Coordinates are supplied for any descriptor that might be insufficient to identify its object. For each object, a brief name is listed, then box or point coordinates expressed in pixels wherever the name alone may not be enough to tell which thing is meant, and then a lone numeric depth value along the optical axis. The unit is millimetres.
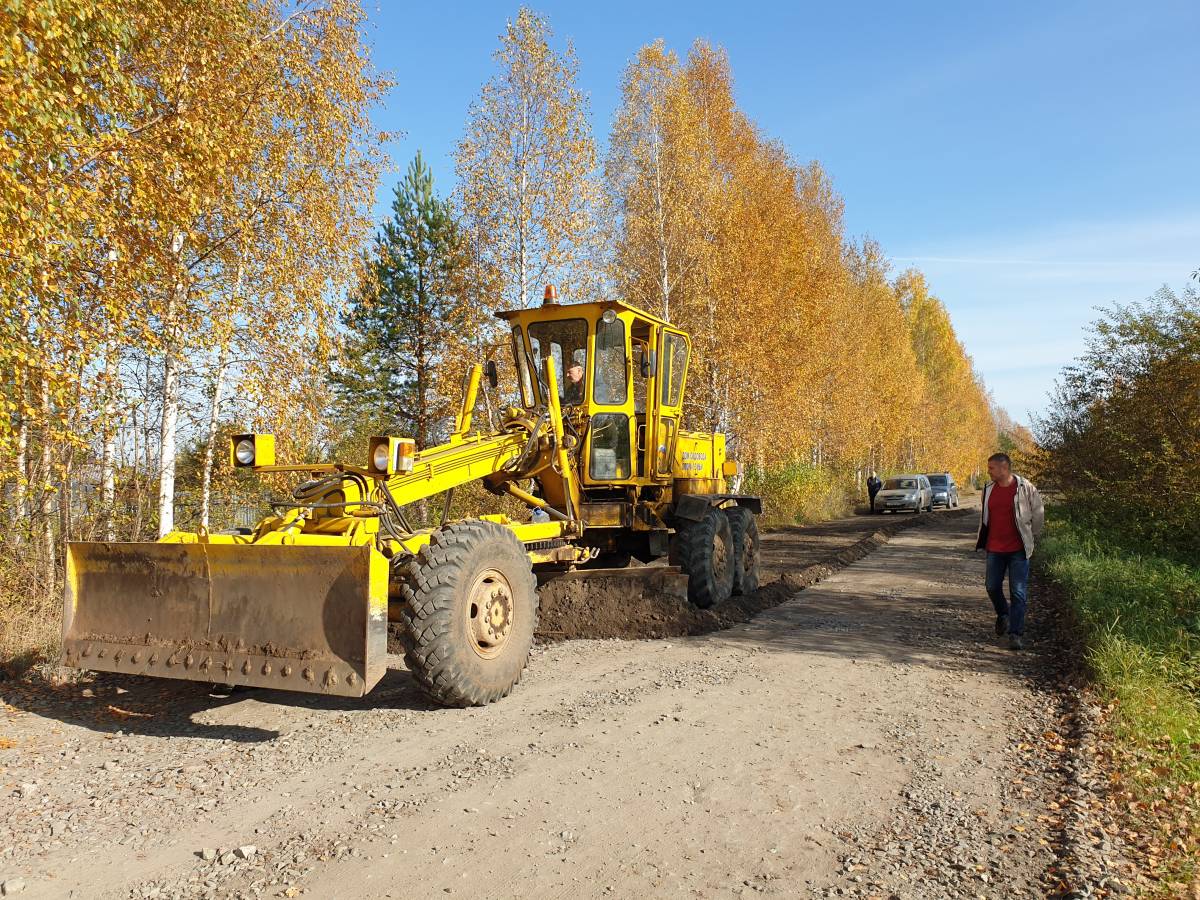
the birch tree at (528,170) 17109
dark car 38125
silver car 32281
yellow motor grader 4977
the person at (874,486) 34594
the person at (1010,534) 7457
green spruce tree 19953
